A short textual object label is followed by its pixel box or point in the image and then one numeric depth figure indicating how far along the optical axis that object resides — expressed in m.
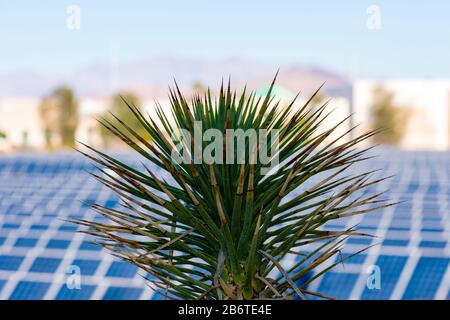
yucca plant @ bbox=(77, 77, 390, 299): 5.45
